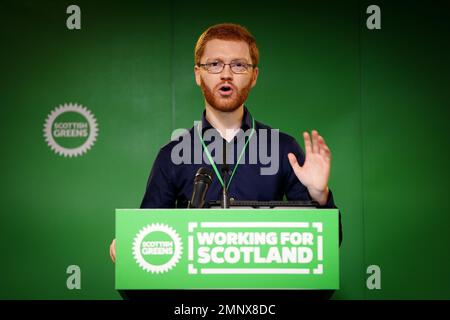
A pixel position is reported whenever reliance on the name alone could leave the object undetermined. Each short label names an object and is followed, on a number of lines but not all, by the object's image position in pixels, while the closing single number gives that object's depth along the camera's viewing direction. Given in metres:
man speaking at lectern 5.25
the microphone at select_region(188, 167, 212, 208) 4.76
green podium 4.68
